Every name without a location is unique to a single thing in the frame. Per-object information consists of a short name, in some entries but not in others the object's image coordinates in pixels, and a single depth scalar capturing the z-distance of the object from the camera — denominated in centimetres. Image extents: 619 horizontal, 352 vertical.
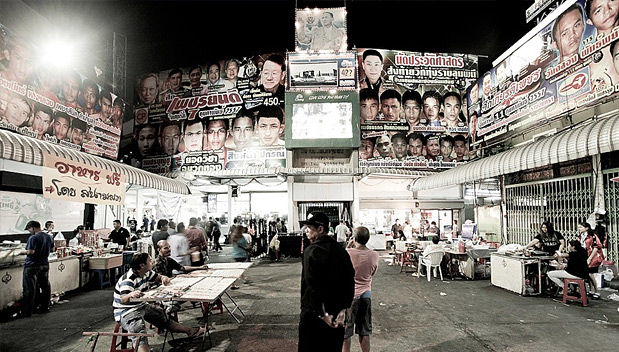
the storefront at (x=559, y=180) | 816
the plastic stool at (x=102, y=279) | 921
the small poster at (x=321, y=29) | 1878
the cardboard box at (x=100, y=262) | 919
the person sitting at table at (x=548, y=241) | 826
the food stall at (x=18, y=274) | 682
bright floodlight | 1208
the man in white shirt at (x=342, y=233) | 1337
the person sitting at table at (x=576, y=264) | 695
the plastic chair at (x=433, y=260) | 978
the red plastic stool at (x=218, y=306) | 664
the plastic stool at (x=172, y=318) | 565
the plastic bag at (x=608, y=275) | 864
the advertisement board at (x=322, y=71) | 1823
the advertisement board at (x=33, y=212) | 1151
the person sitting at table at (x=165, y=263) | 577
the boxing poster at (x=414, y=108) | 1892
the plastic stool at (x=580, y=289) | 687
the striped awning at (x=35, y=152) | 772
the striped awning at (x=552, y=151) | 746
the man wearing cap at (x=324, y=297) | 299
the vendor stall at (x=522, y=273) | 783
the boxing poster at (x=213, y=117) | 1920
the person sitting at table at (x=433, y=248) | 989
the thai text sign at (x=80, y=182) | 544
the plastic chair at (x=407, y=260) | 1116
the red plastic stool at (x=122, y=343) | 426
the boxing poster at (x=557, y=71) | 885
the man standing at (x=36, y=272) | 677
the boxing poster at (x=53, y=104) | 1077
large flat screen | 1773
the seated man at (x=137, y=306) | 431
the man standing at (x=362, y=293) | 416
